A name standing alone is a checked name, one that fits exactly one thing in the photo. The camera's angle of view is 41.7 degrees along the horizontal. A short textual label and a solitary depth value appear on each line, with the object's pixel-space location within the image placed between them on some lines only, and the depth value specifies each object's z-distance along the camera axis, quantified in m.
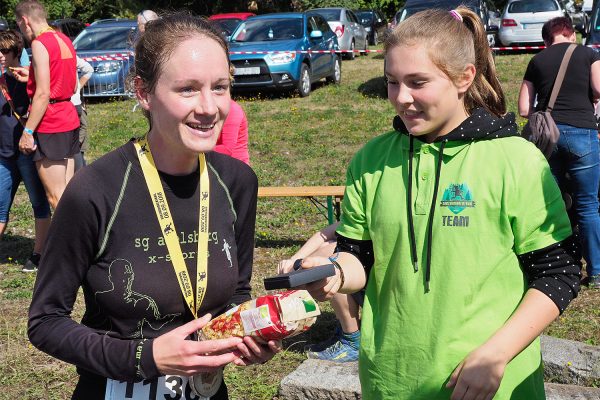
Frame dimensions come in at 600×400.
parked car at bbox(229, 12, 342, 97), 15.30
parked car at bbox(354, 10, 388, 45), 29.95
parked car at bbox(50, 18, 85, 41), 24.77
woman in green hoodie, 2.17
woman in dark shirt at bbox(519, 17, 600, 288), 5.89
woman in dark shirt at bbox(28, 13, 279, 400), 2.00
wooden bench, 7.11
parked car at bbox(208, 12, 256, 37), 21.22
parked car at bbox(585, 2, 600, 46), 11.76
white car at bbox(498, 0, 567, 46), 20.28
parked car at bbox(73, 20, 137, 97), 15.51
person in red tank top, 6.58
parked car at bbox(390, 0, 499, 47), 16.94
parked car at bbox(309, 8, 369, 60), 22.73
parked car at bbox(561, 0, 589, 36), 23.05
